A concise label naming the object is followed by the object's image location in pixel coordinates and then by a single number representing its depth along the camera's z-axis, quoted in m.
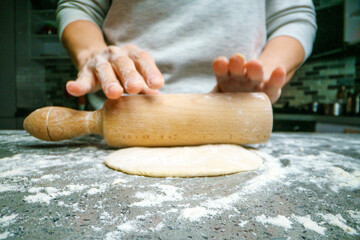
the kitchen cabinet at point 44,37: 3.54
